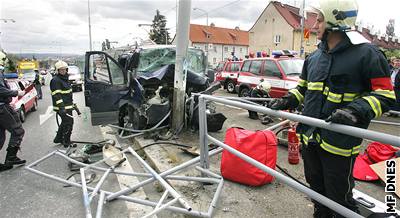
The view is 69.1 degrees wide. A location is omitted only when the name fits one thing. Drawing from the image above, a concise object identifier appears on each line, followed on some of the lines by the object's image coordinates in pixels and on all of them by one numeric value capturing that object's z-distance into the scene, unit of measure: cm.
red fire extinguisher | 455
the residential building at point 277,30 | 3997
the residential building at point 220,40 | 5654
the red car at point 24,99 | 900
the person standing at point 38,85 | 1449
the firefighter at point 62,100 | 618
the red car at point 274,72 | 980
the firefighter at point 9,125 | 498
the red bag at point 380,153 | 410
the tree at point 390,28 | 7949
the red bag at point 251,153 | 362
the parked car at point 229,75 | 1597
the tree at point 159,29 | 6197
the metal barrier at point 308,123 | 151
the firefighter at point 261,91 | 828
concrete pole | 589
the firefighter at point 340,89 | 195
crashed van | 653
